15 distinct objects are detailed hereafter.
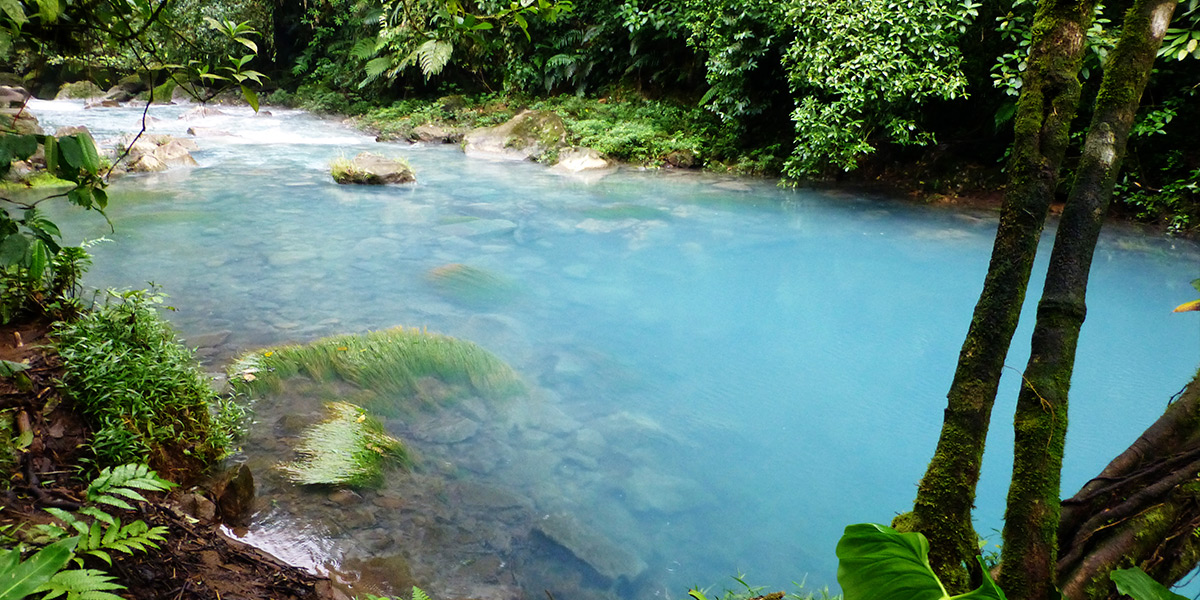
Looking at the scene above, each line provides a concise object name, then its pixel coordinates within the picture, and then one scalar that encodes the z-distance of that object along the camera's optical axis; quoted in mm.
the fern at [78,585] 1385
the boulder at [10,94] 12328
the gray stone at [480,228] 7848
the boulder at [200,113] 16000
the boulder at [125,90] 18344
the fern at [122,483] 1951
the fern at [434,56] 15242
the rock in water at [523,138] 12820
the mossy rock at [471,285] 5855
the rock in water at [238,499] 2789
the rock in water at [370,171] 10102
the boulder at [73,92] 18609
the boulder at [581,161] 11805
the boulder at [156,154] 10250
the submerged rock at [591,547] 2879
